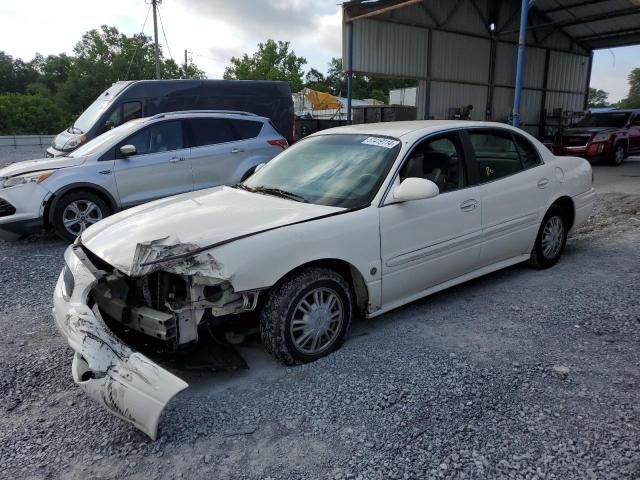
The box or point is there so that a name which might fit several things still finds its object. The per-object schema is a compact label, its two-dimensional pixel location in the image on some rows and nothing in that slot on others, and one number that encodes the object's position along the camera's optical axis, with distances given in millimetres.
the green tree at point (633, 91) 80738
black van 9539
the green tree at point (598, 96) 105875
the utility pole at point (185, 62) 57219
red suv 14359
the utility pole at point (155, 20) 36125
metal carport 16656
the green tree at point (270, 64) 53469
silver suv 6121
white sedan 2814
